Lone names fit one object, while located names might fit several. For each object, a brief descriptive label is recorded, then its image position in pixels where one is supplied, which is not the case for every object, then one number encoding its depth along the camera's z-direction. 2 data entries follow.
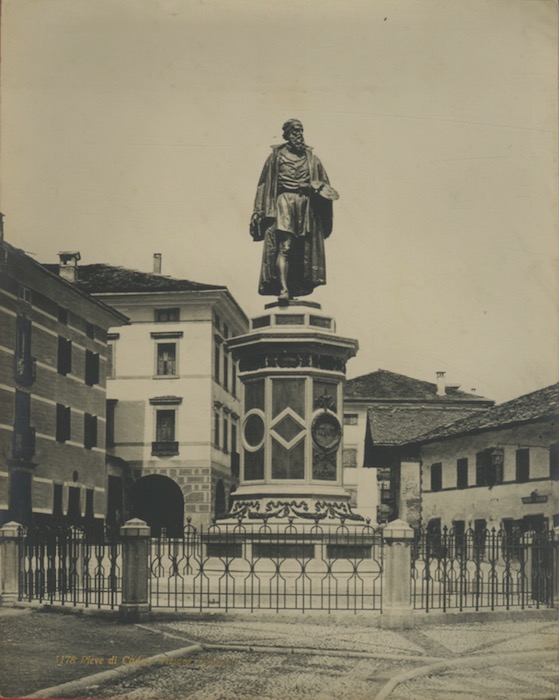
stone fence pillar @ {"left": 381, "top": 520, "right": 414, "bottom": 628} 12.96
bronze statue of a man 15.98
